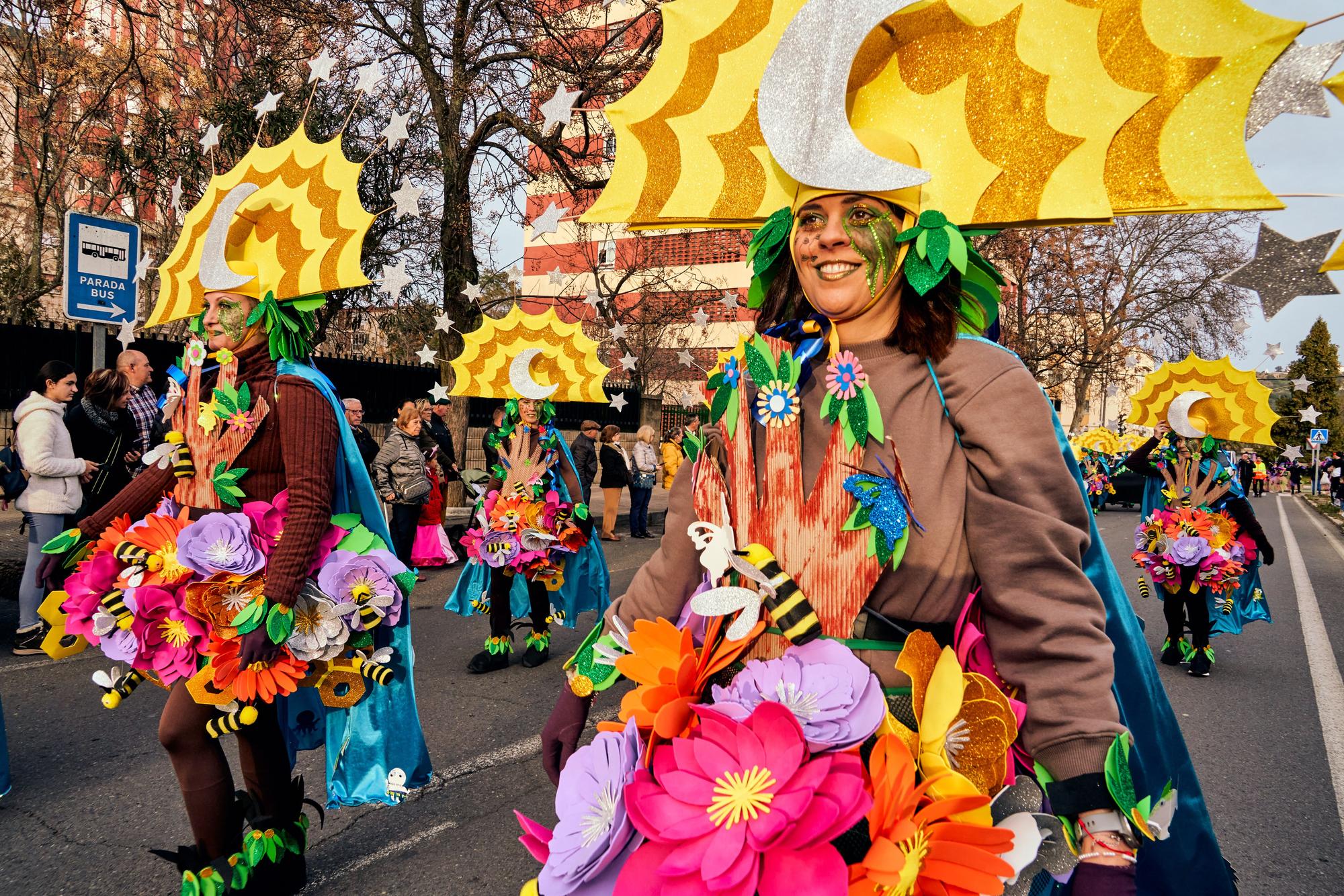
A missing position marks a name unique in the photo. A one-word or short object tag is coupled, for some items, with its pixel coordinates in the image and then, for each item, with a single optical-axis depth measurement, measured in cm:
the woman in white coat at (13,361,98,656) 615
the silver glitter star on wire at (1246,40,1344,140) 153
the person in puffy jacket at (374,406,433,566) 942
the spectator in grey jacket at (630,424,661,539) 1479
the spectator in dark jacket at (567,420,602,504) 1315
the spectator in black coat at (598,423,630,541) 1409
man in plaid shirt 677
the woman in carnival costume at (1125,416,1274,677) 683
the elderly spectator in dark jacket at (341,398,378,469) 867
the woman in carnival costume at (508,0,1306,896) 134
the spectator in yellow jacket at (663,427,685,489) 1808
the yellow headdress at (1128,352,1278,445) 712
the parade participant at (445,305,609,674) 635
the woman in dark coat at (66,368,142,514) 653
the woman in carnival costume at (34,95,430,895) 271
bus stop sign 647
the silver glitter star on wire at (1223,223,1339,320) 184
